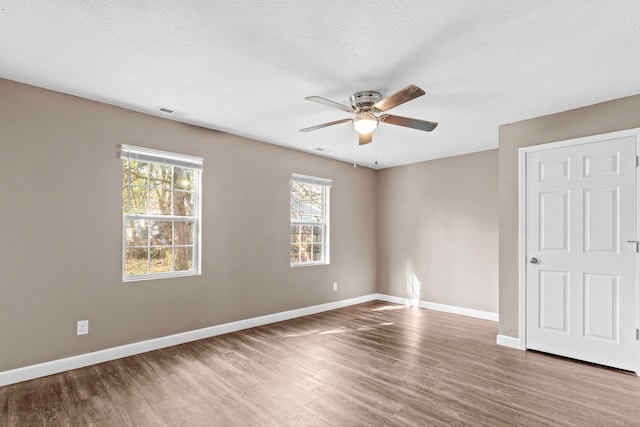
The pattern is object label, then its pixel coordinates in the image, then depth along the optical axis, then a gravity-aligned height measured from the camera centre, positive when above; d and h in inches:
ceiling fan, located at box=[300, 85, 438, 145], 110.4 +34.9
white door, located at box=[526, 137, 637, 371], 121.9 -12.2
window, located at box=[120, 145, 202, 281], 138.3 +1.3
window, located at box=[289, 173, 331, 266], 202.4 -1.4
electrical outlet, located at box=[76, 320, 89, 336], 122.3 -41.1
